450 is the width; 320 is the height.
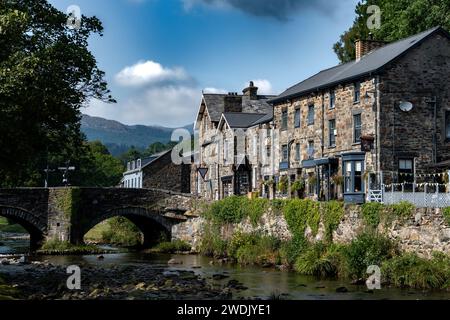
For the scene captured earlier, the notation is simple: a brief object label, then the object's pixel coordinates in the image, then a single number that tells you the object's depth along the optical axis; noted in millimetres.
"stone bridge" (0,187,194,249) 56125
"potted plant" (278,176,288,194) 50512
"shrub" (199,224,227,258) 48969
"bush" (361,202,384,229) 34156
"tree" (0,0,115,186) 25578
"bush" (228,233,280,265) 42250
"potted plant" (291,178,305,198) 48669
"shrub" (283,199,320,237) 39281
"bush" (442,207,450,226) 30391
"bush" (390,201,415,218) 32438
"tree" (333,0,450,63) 54344
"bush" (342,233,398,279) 32719
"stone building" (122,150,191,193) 76438
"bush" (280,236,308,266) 39438
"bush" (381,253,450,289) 29281
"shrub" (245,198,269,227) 45156
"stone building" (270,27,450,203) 41062
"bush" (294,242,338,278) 35031
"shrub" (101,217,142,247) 66625
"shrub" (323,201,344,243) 37250
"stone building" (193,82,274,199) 59906
